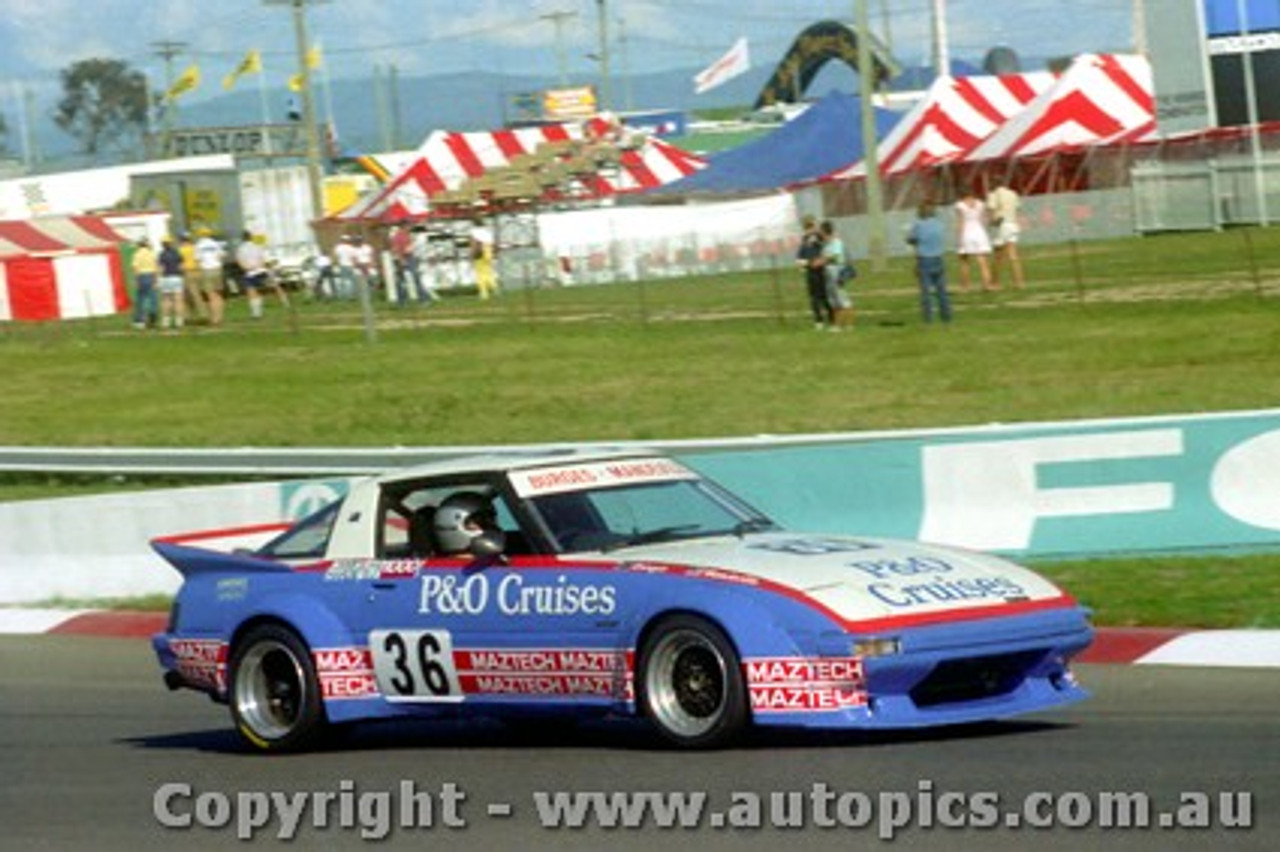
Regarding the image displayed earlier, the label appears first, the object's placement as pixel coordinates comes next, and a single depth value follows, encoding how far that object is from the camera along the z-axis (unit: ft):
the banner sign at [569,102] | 446.60
